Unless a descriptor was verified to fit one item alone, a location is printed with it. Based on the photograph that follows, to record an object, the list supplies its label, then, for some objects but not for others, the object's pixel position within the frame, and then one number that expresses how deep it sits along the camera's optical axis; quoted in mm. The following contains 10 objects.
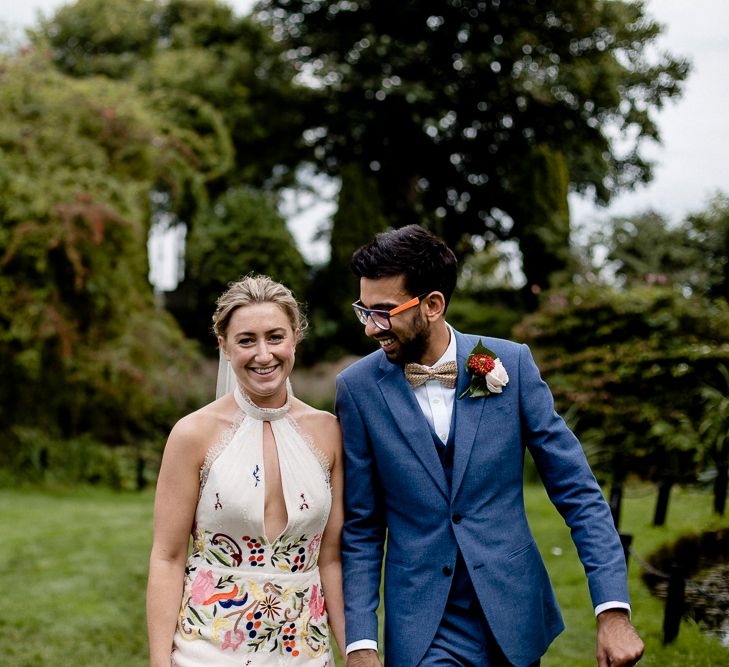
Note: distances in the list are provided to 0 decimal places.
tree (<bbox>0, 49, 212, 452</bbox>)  10523
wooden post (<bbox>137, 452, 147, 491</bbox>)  11219
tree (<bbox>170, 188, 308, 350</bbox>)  16453
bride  2768
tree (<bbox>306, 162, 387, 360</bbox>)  17000
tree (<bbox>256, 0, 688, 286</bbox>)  17547
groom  2729
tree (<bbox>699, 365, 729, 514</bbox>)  8328
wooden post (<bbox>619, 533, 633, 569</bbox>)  5261
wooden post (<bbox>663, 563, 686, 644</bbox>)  4516
